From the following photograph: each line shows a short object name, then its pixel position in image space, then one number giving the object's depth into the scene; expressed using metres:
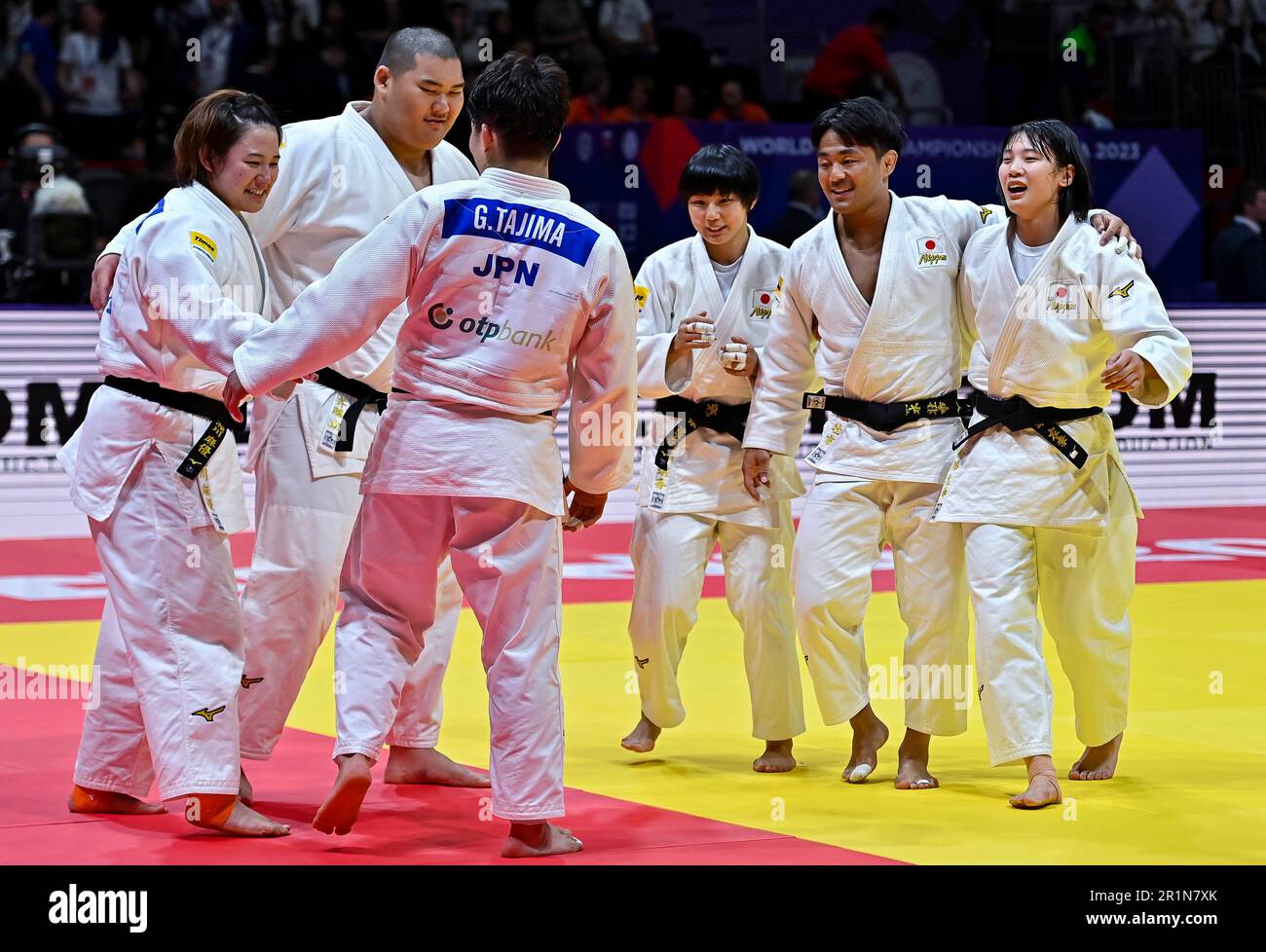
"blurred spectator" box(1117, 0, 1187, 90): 14.33
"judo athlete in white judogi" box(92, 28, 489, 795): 4.48
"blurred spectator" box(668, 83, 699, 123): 12.91
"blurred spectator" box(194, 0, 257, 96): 12.53
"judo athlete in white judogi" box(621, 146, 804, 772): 5.23
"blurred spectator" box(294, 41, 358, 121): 12.19
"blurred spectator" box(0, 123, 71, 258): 10.79
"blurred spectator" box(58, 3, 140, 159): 12.35
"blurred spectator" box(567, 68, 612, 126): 12.48
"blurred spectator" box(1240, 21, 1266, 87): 14.48
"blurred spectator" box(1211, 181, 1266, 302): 12.42
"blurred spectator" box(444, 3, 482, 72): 13.02
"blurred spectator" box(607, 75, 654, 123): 12.54
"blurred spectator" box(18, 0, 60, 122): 12.20
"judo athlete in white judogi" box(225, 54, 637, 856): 3.95
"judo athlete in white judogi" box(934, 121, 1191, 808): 4.71
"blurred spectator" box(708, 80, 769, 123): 12.68
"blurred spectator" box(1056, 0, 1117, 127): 13.94
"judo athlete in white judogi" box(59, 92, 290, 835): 4.10
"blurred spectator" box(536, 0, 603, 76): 13.16
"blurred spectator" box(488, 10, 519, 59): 13.05
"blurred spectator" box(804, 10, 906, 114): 12.93
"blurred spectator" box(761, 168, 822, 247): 10.89
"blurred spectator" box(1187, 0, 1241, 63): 14.61
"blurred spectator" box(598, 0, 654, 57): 13.51
